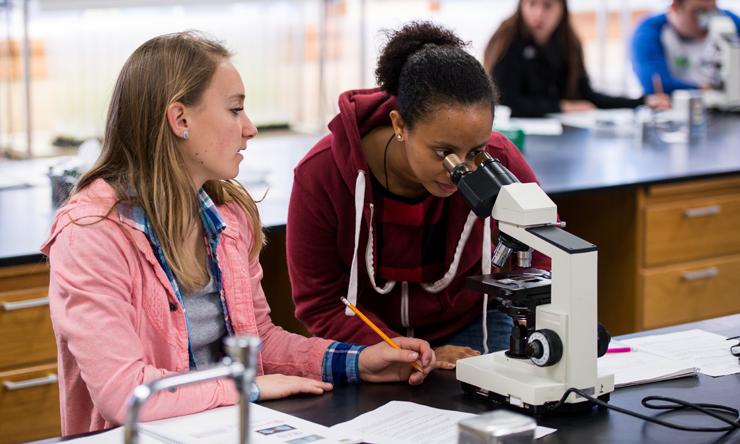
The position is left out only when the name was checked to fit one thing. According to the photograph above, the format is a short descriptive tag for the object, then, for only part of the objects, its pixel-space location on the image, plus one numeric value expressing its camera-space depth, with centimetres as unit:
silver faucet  207
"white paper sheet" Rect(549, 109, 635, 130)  509
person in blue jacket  611
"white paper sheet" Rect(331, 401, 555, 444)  248
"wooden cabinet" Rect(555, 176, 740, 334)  410
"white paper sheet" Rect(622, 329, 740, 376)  274
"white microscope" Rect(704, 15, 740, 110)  542
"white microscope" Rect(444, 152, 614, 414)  251
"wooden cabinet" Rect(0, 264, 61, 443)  335
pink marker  280
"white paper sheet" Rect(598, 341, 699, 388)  267
